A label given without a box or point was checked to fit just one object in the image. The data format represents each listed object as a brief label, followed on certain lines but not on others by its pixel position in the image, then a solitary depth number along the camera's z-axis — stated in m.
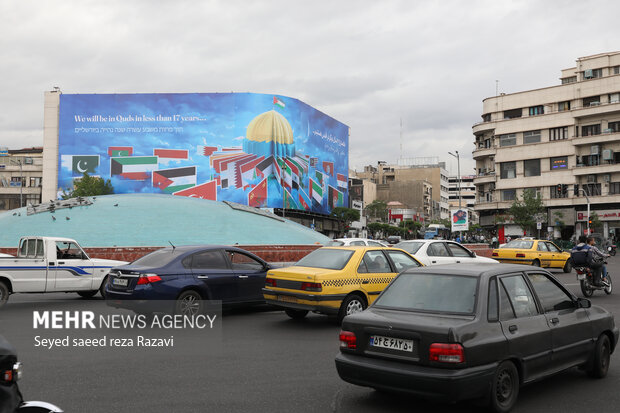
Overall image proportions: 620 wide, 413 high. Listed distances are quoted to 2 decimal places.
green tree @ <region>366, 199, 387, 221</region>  112.06
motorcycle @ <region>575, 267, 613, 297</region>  14.96
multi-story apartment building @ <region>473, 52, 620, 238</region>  61.03
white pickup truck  12.63
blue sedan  10.16
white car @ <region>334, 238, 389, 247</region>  21.73
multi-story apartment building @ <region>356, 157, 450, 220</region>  137.25
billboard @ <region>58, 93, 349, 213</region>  78.94
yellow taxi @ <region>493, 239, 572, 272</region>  24.06
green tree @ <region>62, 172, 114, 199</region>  70.00
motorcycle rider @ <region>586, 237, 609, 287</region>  14.69
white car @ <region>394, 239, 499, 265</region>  16.42
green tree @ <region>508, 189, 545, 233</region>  59.94
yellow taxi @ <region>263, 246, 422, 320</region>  9.88
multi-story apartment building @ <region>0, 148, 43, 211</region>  91.00
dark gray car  4.91
